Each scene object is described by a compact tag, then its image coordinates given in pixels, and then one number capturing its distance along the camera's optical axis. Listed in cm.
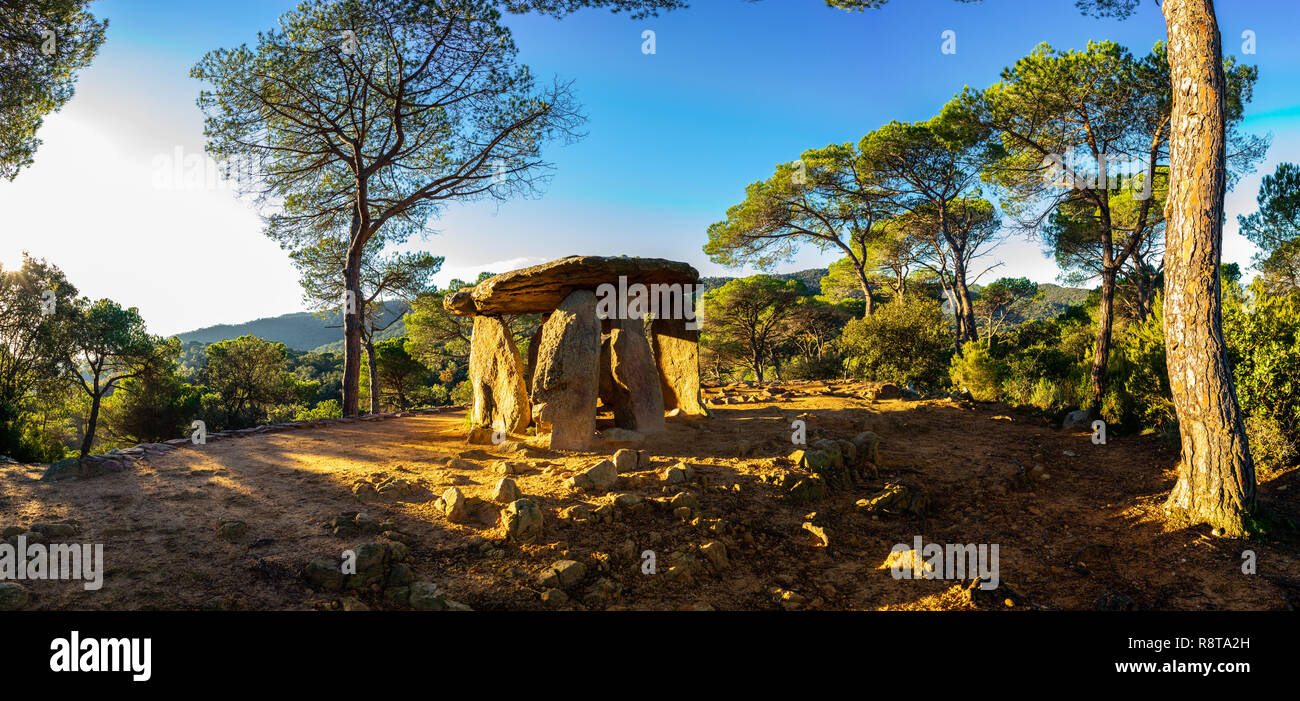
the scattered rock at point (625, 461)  530
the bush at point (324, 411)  2021
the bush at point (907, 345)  1355
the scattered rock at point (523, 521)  385
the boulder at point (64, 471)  514
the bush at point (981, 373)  1135
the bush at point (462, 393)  2205
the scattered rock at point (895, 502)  486
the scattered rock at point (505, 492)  445
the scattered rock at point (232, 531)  379
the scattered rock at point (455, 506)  420
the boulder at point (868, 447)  590
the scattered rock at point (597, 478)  480
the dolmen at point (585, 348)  652
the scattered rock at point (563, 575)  330
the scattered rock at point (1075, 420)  811
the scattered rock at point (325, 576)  317
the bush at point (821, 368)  1727
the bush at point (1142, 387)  734
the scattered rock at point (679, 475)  493
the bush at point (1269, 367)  556
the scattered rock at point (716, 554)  375
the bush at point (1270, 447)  547
